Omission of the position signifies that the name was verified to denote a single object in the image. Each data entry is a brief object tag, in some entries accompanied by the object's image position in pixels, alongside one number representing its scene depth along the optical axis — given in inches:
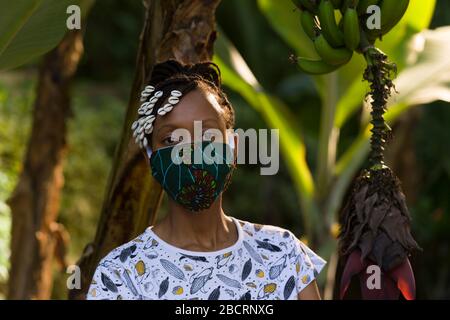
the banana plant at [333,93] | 216.6
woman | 95.4
